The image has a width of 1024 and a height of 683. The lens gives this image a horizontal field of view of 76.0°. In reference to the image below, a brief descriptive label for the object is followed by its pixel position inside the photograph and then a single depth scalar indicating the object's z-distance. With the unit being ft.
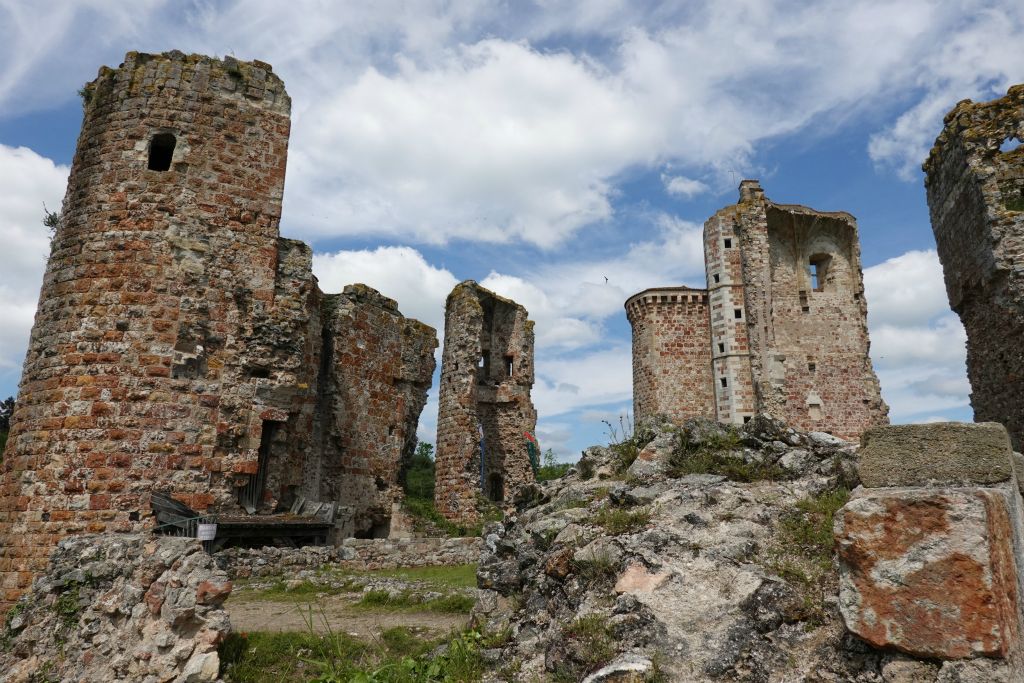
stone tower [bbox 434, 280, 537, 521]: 58.44
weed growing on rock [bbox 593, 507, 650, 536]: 12.80
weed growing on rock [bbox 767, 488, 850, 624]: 10.21
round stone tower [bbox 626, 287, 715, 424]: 80.23
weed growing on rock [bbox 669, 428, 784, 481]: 14.35
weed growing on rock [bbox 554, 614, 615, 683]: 10.37
